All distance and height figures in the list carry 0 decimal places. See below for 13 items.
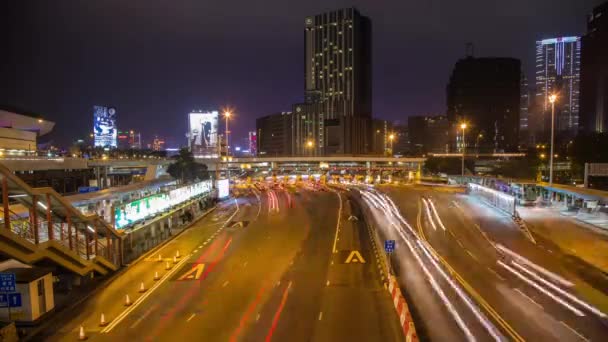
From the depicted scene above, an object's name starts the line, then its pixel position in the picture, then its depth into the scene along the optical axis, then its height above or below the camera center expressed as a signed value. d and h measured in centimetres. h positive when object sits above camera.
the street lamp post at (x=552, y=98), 4588 +603
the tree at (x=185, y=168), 8438 -270
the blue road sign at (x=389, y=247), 2356 -514
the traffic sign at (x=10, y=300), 1809 -619
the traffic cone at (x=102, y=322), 1858 -731
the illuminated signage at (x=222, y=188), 6725 -537
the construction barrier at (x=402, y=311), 1547 -651
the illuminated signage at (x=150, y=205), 3009 -432
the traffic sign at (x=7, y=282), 1717 -512
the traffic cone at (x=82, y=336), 1713 -725
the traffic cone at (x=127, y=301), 2111 -724
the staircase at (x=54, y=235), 1744 -393
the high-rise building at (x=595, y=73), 16875 +3439
